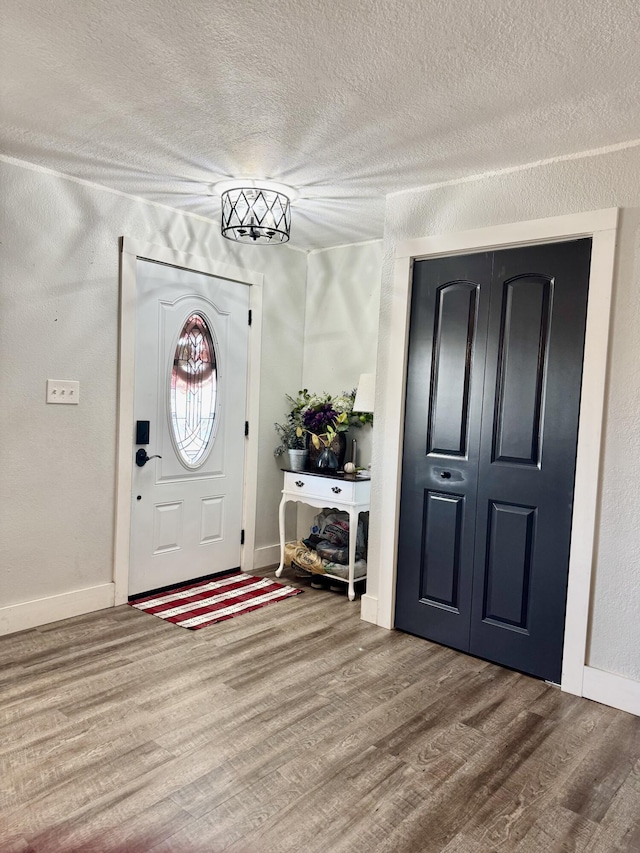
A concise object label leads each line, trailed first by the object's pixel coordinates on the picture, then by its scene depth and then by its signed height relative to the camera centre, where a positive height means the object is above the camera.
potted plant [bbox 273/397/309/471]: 4.59 -0.34
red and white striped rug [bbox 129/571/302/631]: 3.53 -1.31
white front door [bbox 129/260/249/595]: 3.78 -0.23
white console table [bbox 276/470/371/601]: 3.94 -0.66
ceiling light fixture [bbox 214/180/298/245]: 3.22 +0.97
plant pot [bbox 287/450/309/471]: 4.36 -0.47
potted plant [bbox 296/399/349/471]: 4.28 -0.24
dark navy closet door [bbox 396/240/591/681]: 2.83 -0.25
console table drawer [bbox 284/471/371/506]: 3.96 -0.62
